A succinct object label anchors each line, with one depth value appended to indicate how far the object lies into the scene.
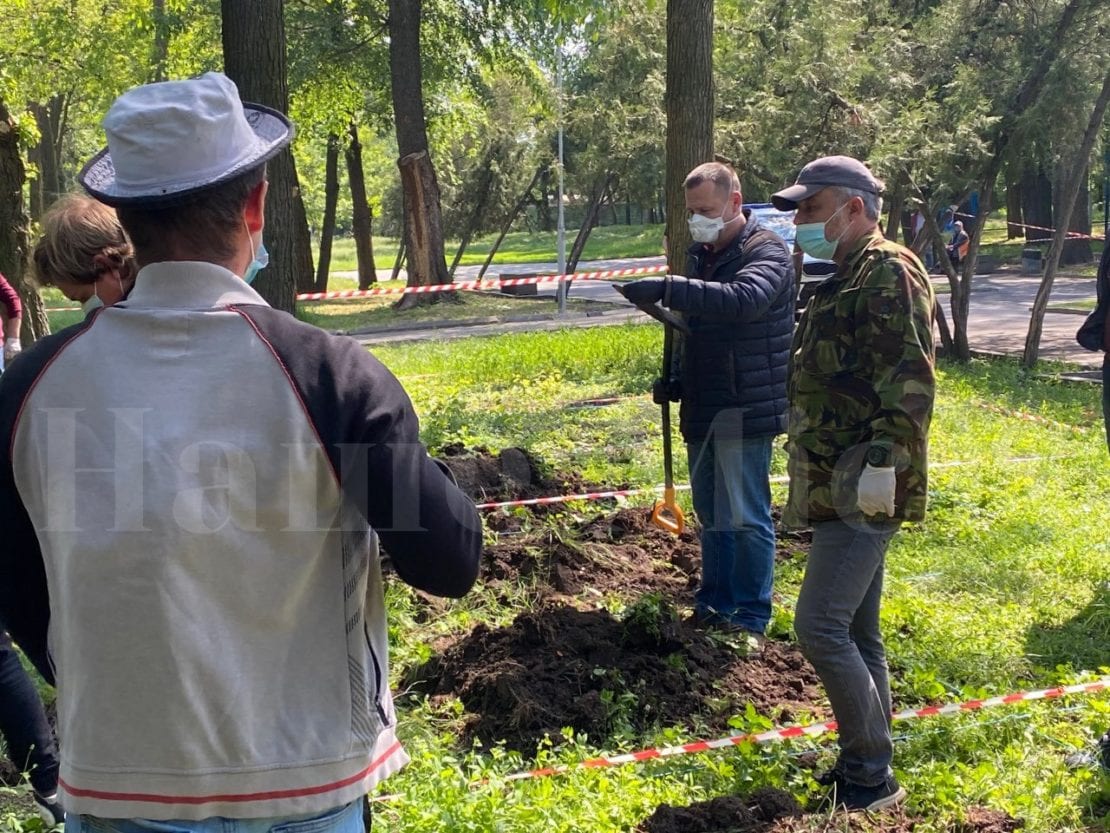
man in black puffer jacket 5.00
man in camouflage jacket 3.52
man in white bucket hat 1.63
